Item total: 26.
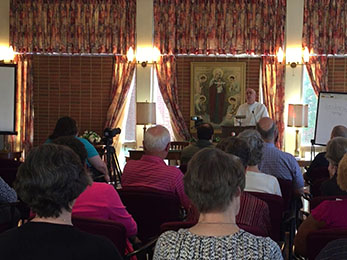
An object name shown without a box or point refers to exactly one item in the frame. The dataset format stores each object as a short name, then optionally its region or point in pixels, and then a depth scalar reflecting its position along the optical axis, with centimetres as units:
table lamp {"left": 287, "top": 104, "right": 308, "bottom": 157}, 934
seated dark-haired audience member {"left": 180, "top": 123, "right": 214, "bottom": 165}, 586
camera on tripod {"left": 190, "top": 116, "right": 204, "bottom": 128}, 886
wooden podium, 749
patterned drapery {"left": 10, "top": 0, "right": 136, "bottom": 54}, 1012
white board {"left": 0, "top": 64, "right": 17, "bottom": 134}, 941
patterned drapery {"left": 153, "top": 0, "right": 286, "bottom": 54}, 998
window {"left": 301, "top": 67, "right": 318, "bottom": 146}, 1006
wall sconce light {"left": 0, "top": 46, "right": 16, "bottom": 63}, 1020
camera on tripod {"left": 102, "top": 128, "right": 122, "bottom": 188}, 832
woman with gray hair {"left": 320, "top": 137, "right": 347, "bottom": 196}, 384
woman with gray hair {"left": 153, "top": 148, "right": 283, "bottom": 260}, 194
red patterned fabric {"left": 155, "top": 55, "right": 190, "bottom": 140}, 1005
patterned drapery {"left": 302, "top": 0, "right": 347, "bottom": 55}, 990
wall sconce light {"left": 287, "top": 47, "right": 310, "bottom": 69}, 993
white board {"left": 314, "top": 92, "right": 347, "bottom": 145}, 860
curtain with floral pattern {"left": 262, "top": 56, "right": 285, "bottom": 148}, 1000
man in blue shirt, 480
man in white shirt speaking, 913
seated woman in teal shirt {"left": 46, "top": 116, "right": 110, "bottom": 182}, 548
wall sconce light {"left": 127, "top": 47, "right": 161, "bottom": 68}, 1006
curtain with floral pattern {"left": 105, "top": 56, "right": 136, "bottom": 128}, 1013
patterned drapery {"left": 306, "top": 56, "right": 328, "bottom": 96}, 992
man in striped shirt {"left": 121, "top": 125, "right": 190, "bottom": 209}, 397
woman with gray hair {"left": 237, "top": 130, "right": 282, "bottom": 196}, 376
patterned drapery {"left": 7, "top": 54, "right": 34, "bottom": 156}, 1021
